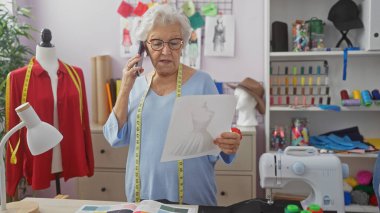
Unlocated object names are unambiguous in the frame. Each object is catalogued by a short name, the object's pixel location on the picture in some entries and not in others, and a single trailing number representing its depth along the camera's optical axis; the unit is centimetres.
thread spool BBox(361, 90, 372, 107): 249
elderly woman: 148
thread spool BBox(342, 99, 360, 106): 251
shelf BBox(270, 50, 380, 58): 244
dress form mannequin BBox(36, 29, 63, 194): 203
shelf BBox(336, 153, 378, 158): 245
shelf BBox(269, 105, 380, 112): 255
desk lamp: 111
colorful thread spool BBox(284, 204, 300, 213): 117
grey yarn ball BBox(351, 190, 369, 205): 256
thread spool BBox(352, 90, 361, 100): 258
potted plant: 242
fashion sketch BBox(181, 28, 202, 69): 292
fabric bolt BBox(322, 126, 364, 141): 262
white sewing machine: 140
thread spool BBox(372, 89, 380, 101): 253
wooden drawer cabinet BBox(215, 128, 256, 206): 255
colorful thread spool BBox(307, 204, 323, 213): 116
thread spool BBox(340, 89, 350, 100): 259
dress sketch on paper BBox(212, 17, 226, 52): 289
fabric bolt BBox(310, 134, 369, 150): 251
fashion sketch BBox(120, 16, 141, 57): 299
